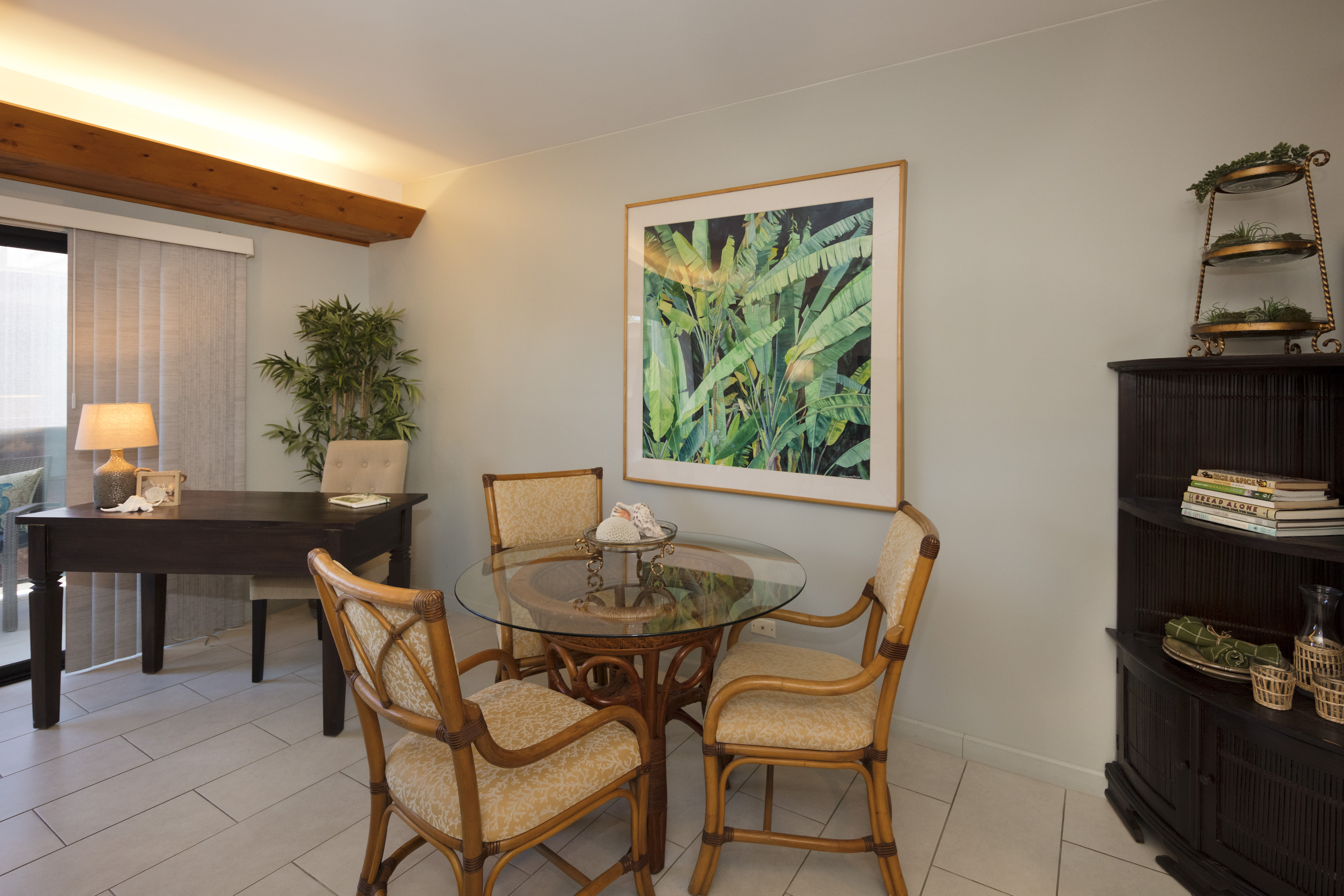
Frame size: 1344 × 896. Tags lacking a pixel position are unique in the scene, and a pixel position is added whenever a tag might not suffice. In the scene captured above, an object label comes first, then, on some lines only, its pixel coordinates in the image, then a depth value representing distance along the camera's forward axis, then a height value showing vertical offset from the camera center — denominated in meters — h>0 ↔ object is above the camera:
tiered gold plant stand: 1.74 +0.56
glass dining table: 1.70 -0.45
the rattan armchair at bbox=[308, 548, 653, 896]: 1.29 -0.73
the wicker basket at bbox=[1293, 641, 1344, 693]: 1.66 -0.55
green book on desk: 2.89 -0.25
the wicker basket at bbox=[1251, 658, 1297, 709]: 1.63 -0.60
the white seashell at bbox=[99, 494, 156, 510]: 2.73 -0.26
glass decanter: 1.66 -0.43
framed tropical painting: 2.52 +0.48
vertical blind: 3.15 +0.37
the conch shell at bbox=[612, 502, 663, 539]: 2.21 -0.24
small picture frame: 2.86 -0.18
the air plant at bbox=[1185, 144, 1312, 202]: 1.76 +0.81
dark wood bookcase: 1.57 -0.53
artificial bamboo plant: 3.85 +0.40
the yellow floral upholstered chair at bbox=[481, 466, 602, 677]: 2.65 -0.27
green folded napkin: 1.79 -0.56
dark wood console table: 2.58 -0.42
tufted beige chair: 3.47 -0.11
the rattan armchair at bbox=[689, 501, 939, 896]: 1.68 -0.75
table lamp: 2.76 +0.02
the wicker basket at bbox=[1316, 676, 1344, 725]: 1.57 -0.61
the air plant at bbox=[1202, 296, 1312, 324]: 1.75 +0.38
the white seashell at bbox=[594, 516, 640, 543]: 2.11 -0.27
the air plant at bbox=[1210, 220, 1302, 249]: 1.80 +0.63
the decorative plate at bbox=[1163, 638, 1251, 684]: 1.78 -0.61
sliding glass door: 3.01 +0.22
